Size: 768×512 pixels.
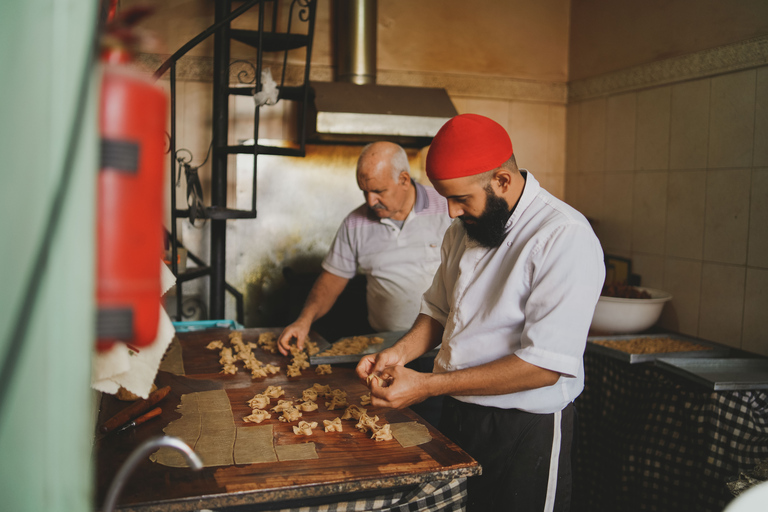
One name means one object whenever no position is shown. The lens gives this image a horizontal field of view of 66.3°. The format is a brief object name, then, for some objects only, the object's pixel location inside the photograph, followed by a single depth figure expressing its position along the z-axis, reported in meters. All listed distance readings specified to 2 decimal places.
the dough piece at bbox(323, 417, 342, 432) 1.65
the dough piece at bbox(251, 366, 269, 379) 2.15
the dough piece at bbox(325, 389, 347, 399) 1.92
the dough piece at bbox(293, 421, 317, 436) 1.62
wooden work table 1.28
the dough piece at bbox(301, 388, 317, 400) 1.91
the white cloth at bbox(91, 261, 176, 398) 1.02
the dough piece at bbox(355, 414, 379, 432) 1.64
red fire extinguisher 0.56
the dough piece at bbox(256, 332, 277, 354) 2.57
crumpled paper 3.33
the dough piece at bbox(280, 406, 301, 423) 1.72
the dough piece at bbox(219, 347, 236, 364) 2.29
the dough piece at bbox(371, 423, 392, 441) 1.59
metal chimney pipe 3.95
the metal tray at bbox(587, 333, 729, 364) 2.87
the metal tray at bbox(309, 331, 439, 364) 2.31
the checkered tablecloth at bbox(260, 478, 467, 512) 1.44
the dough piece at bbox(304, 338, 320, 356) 2.47
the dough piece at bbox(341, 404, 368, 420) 1.75
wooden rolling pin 1.60
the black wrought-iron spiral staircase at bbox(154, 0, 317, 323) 3.36
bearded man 1.60
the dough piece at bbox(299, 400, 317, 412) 1.81
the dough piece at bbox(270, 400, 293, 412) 1.78
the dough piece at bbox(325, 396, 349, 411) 1.85
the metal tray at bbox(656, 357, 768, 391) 2.47
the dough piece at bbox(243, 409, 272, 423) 1.71
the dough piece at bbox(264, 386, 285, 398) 1.92
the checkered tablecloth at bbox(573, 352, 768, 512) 2.44
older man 3.04
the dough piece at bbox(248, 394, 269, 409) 1.81
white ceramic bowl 3.24
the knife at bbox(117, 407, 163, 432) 1.63
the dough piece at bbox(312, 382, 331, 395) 2.00
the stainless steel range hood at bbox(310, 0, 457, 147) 3.52
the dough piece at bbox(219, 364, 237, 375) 2.18
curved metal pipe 0.73
